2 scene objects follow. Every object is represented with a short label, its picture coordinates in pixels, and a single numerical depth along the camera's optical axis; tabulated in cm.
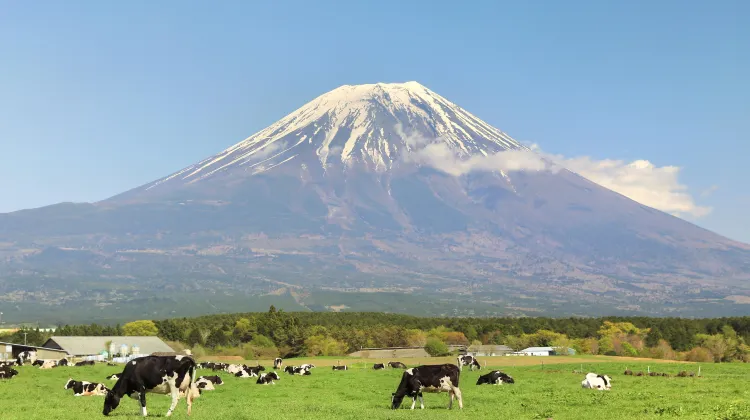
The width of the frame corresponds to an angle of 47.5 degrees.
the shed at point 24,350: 8162
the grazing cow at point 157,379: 2514
